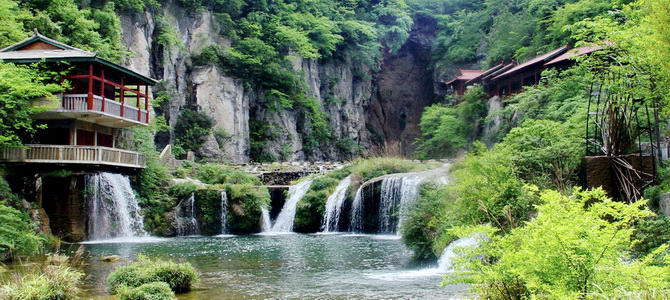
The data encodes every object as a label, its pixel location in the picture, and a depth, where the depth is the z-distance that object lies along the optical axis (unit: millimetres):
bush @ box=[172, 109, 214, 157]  41250
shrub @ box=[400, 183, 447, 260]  16016
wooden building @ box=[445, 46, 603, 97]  34875
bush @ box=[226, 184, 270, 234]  29922
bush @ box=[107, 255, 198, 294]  11941
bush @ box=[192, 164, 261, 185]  32969
